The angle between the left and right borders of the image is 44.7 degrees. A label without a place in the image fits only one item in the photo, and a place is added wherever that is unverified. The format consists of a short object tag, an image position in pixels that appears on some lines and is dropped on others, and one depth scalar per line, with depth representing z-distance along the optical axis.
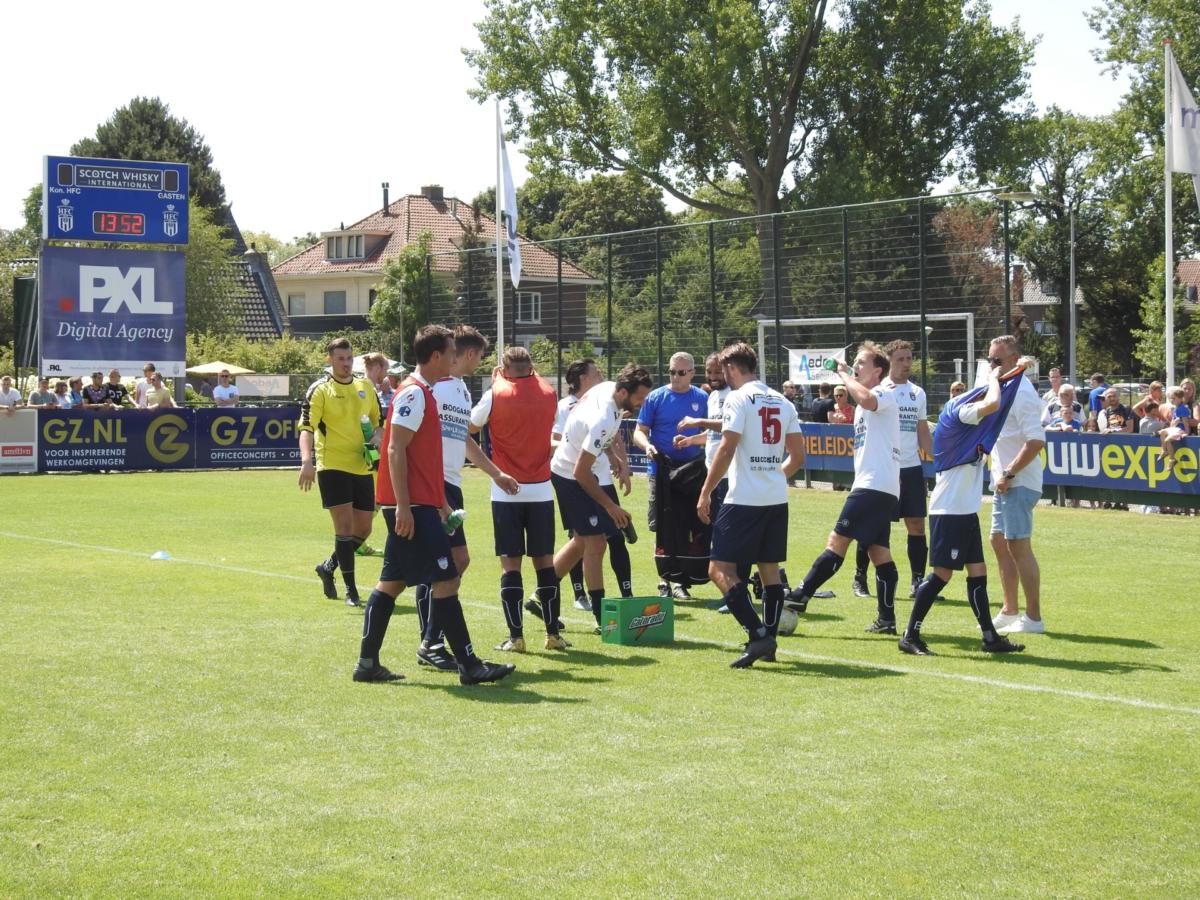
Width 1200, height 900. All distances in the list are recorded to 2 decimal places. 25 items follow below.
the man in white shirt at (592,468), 9.70
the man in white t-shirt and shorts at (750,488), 8.85
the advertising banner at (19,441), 27.91
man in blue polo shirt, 11.93
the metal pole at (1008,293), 26.67
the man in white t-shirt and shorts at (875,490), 10.12
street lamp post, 60.25
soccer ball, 10.12
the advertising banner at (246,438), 30.20
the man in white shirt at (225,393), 33.47
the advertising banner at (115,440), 28.31
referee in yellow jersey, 11.70
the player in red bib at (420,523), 7.93
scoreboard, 32.22
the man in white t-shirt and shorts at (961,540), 9.23
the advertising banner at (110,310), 32.03
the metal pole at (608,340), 34.90
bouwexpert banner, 19.55
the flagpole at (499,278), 31.67
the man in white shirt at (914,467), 11.50
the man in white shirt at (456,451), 8.89
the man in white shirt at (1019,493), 9.81
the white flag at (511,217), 30.75
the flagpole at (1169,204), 22.26
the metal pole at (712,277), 32.56
